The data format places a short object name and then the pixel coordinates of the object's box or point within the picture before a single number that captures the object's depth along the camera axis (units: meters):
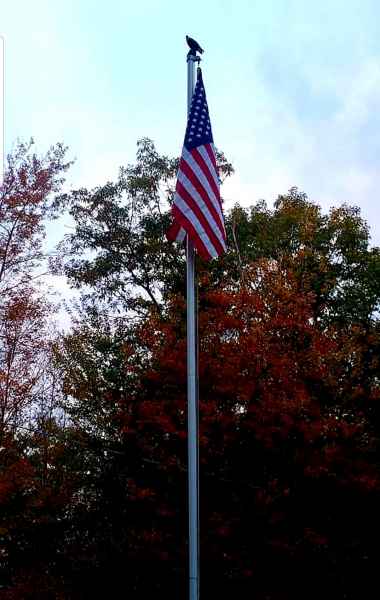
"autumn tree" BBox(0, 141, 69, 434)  18.20
